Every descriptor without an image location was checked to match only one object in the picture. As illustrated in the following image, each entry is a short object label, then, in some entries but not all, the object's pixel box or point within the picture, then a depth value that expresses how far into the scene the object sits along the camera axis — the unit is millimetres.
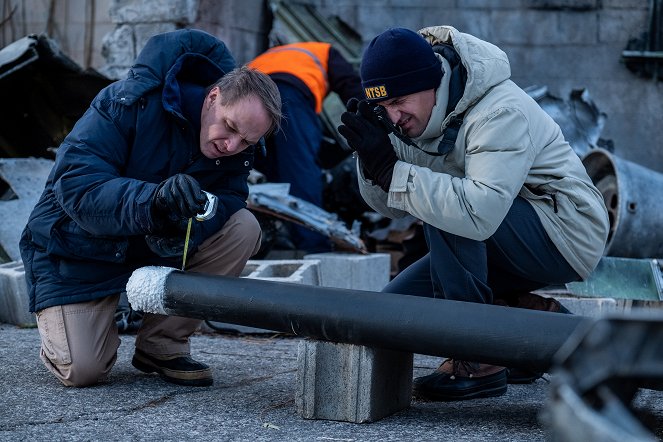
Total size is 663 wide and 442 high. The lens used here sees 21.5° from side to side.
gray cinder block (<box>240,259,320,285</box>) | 8594
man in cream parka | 5322
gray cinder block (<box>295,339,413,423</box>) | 5119
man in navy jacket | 5611
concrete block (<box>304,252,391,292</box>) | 9464
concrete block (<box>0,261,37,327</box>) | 8292
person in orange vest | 10897
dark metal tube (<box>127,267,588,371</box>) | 4696
